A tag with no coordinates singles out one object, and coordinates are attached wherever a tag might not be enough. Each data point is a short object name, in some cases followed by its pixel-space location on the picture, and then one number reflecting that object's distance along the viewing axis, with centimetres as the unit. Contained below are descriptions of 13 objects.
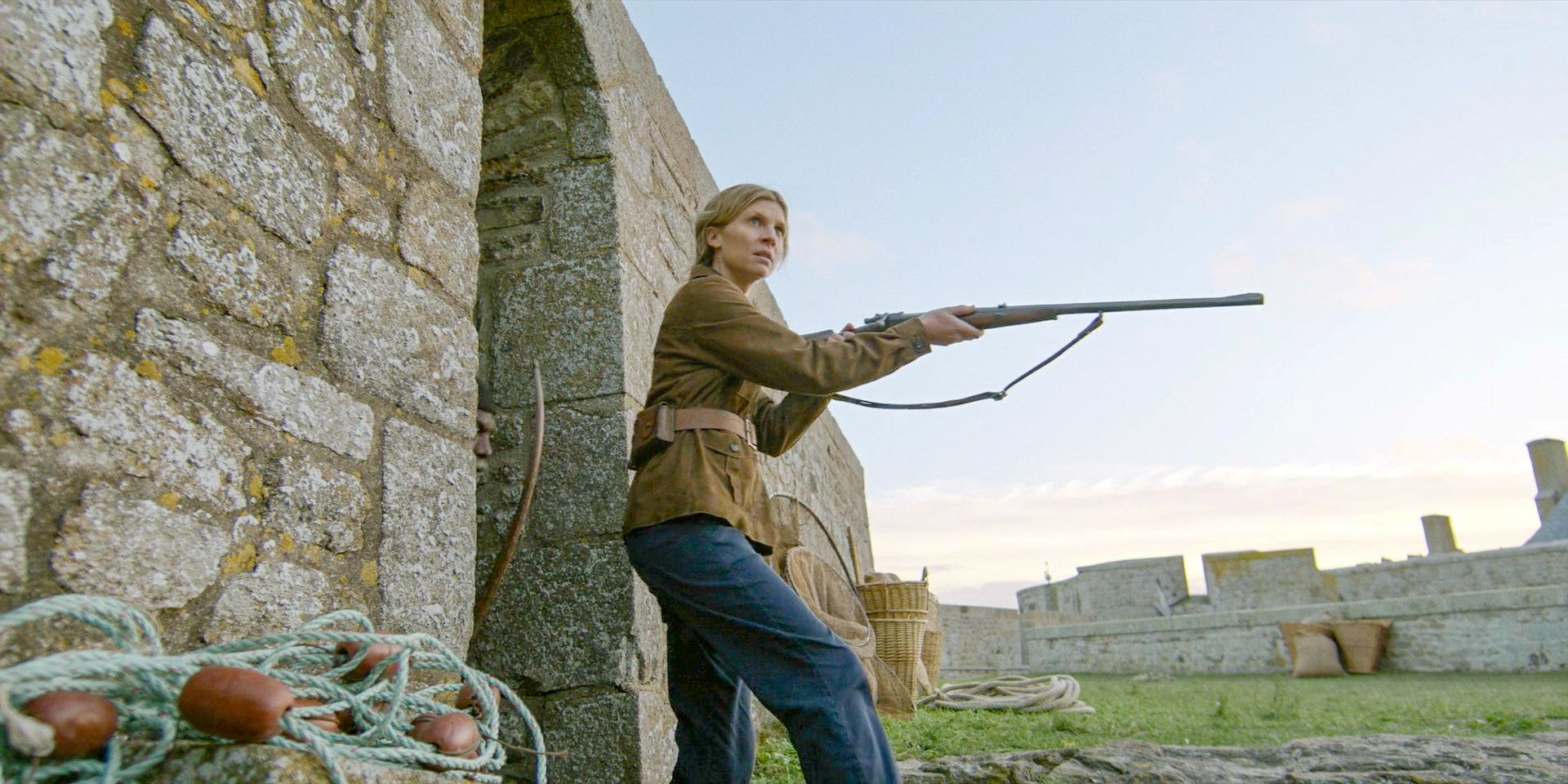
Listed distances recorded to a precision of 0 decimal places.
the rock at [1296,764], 280
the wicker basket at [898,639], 504
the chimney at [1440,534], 2014
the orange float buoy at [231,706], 107
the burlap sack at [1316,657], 984
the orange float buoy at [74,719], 98
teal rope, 102
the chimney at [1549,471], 1983
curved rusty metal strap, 237
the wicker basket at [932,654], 671
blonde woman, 196
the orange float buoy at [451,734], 136
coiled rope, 528
